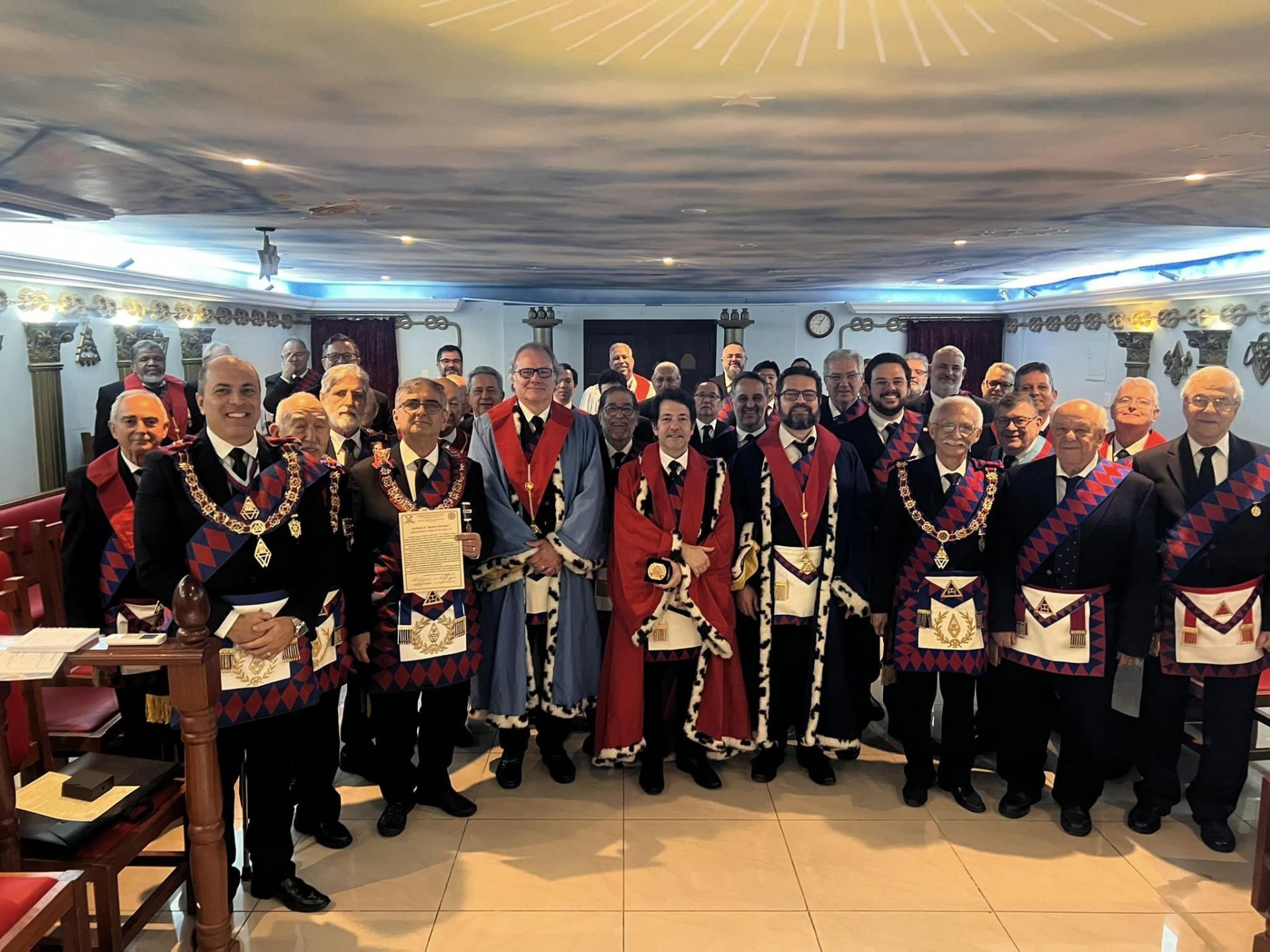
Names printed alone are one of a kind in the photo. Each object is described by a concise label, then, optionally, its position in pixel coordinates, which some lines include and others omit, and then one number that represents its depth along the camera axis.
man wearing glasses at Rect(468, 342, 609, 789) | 3.16
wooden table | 1.95
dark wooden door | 12.55
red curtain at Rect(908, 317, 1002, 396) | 12.39
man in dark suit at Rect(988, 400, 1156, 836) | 2.81
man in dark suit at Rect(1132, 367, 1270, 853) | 2.80
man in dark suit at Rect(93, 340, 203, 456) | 6.03
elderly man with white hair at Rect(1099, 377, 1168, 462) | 3.59
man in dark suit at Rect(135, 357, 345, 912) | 2.28
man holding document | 2.76
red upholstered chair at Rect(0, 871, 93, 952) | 1.54
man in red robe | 3.16
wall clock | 12.43
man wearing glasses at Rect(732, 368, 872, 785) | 3.20
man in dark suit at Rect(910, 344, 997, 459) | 4.94
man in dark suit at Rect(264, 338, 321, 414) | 5.66
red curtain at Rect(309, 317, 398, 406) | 12.02
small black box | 2.10
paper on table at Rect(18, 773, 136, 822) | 2.04
